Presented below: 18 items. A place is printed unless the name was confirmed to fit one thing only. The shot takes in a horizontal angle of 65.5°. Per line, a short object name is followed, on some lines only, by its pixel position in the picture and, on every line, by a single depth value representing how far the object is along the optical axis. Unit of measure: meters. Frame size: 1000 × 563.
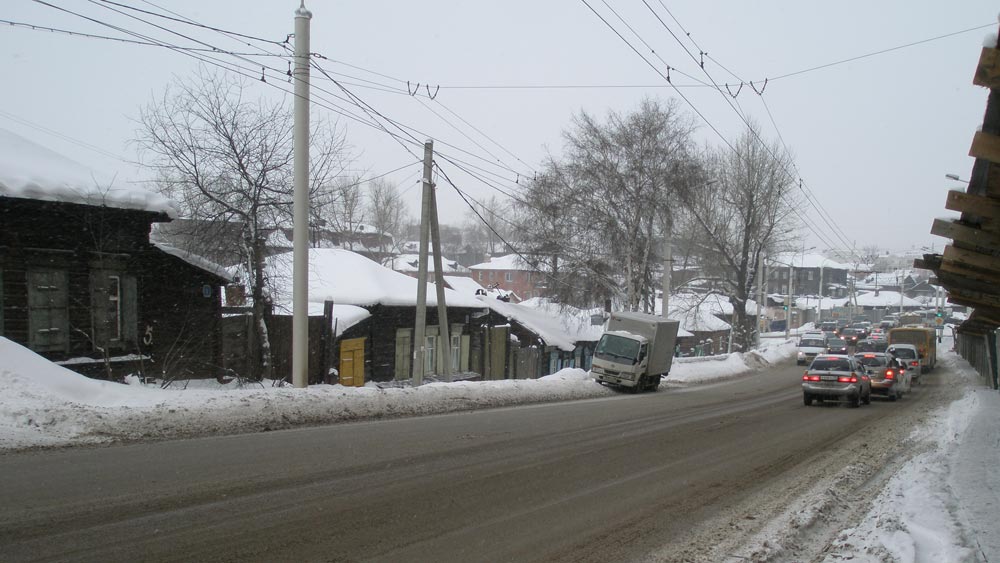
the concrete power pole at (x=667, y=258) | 37.59
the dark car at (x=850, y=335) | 64.54
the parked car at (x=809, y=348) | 48.59
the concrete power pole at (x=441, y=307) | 24.48
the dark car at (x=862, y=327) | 71.57
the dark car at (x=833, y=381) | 23.06
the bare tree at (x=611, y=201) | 37.62
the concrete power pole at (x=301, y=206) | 15.38
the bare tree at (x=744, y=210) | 50.12
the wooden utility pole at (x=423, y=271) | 22.49
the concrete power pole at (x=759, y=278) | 53.59
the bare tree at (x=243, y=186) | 20.75
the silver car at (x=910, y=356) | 36.66
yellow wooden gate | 27.22
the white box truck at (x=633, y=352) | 27.91
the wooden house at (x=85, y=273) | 15.55
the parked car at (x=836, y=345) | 47.01
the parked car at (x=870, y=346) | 43.10
